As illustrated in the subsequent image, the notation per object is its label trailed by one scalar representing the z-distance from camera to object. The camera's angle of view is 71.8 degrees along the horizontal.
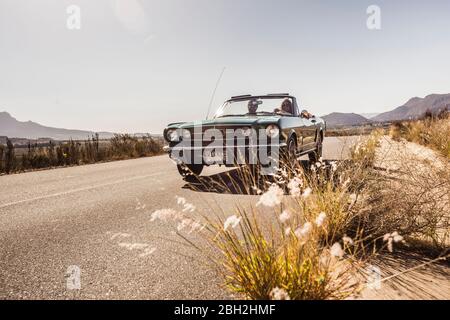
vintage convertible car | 5.34
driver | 7.17
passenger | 7.03
